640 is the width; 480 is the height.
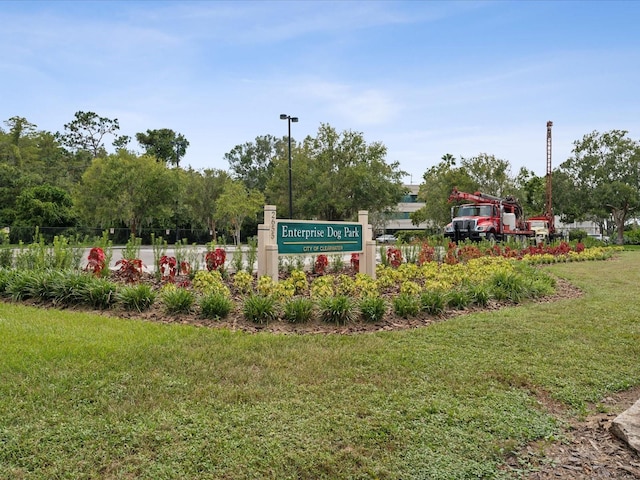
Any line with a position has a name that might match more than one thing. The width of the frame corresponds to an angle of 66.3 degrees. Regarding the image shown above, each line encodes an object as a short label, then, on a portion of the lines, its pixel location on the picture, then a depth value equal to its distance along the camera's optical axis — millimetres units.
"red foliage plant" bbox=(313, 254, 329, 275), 9875
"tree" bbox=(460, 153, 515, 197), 38656
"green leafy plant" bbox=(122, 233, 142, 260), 9141
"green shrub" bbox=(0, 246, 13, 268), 10452
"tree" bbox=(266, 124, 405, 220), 32000
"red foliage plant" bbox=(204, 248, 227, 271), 9196
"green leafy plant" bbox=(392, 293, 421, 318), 6445
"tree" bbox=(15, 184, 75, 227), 35969
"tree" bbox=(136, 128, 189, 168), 57203
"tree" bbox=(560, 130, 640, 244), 35938
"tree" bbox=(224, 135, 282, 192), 63125
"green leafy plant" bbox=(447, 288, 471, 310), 7180
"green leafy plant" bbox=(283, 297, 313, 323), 6008
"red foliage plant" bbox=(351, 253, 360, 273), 10602
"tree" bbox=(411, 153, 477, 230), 37969
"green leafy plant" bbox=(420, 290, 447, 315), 6711
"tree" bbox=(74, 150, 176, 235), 33719
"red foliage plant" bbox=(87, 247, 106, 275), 8289
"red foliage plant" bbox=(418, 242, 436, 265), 12834
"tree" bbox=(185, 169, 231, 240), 42106
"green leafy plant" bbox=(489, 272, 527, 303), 7887
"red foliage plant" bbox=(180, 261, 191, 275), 9328
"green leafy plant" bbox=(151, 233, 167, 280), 8773
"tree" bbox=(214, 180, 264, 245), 37281
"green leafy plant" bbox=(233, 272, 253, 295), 7855
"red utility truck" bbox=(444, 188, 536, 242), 24469
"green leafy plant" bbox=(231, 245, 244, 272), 10220
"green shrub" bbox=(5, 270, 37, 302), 7270
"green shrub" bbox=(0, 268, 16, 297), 7574
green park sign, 8914
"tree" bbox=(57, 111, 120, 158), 57000
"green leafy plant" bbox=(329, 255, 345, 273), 11125
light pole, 25578
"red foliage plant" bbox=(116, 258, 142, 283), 8156
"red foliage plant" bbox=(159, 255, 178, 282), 8641
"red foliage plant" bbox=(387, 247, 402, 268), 11906
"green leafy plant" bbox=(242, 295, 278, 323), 6016
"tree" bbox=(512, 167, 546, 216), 40906
